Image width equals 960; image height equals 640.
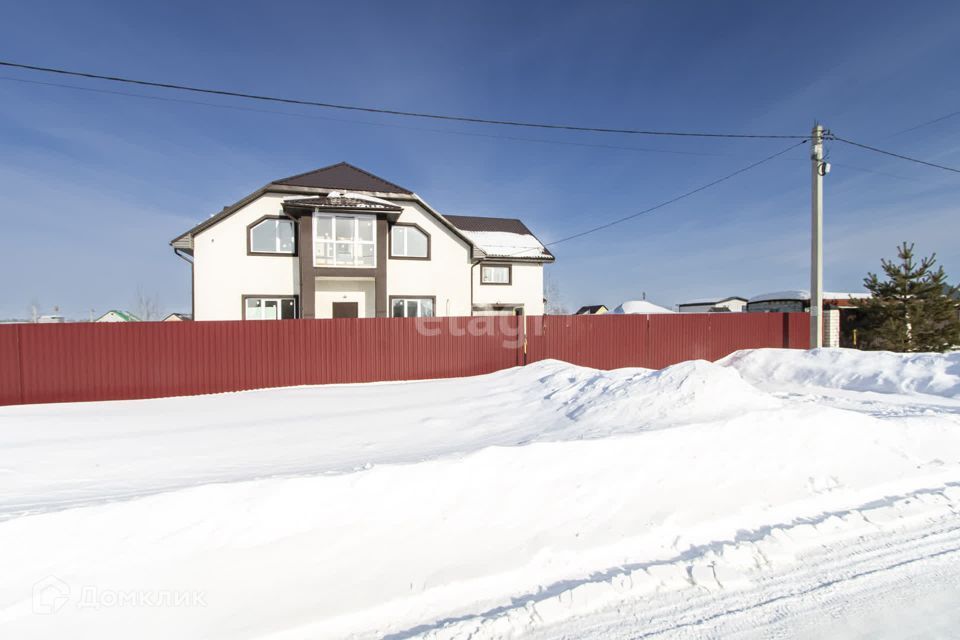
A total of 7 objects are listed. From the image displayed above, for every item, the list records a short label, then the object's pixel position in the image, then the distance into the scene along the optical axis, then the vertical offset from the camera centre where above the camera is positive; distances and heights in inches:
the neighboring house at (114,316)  1749.3 +8.5
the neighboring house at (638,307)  1656.5 +33.3
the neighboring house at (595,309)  2034.7 +31.4
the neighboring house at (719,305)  1711.7 +42.2
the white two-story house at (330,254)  554.9 +90.8
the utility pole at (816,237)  497.7 +93.3
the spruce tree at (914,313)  535.2 +0.7
